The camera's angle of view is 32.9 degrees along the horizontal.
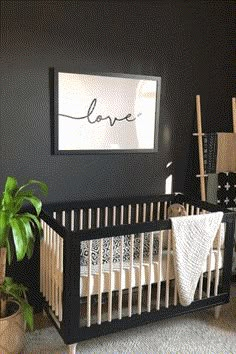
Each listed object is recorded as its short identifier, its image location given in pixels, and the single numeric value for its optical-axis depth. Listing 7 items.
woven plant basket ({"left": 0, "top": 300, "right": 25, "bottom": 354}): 2.21
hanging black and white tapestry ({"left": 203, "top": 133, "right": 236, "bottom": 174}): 3.38
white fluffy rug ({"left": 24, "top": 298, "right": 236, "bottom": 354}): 2.44
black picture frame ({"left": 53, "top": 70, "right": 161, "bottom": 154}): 2.77
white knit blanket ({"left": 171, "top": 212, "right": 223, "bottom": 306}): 2.45
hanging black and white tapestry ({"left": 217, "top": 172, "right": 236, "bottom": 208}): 3.39
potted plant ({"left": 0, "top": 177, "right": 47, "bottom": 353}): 2.17
